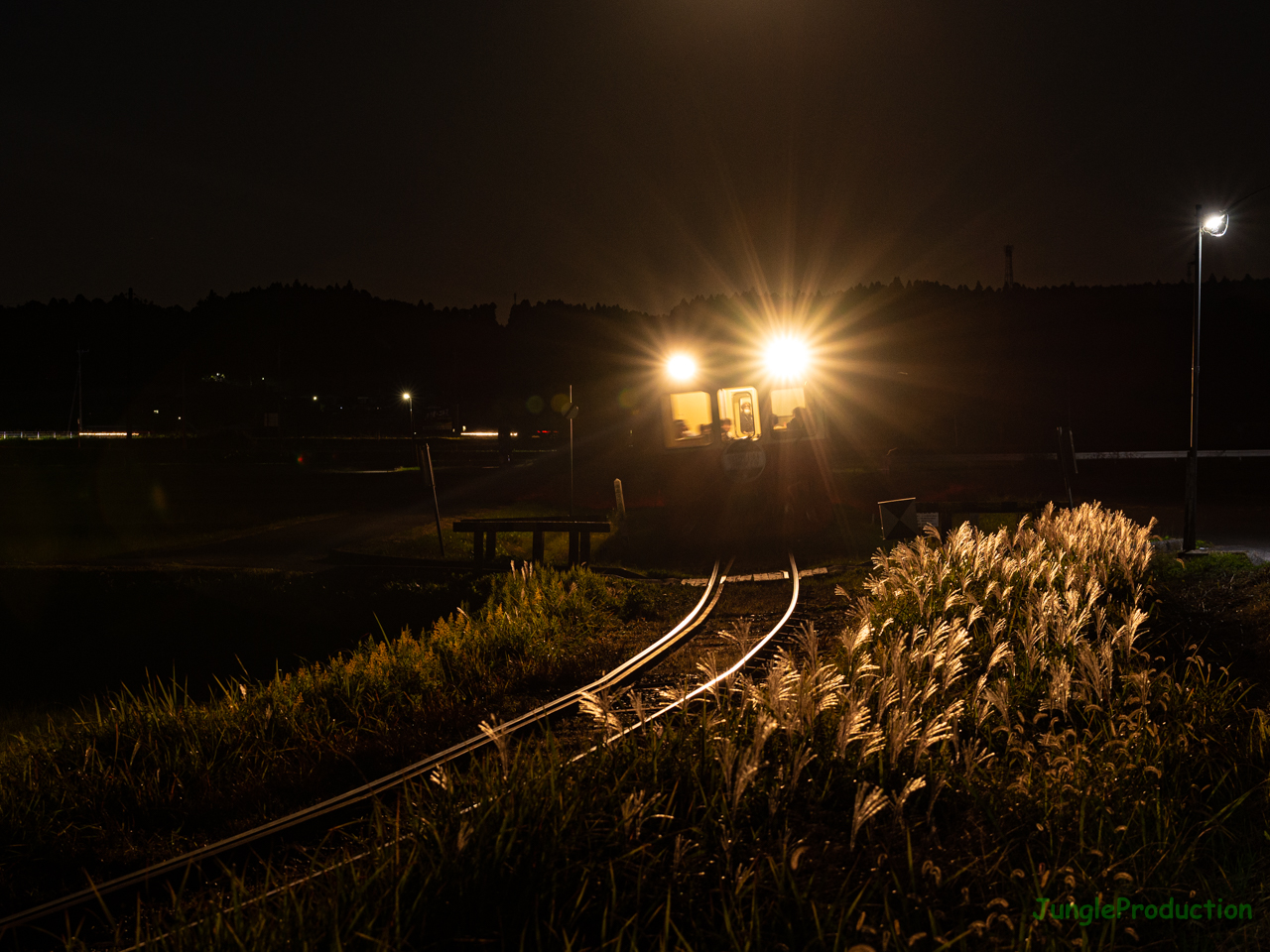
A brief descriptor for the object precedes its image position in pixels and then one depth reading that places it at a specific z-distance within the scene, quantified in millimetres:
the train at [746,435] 19250
